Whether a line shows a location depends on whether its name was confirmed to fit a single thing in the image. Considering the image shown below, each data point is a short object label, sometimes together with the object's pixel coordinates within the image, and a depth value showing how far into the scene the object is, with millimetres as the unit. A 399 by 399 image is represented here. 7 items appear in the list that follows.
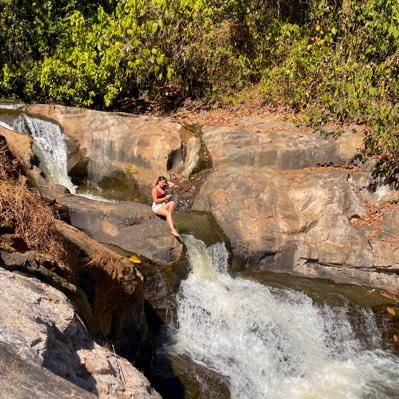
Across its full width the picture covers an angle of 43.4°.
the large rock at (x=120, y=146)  11469
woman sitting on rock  9211
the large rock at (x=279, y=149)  11484
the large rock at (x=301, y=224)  9914
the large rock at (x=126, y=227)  8336
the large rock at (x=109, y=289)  5480
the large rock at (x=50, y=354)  2662
